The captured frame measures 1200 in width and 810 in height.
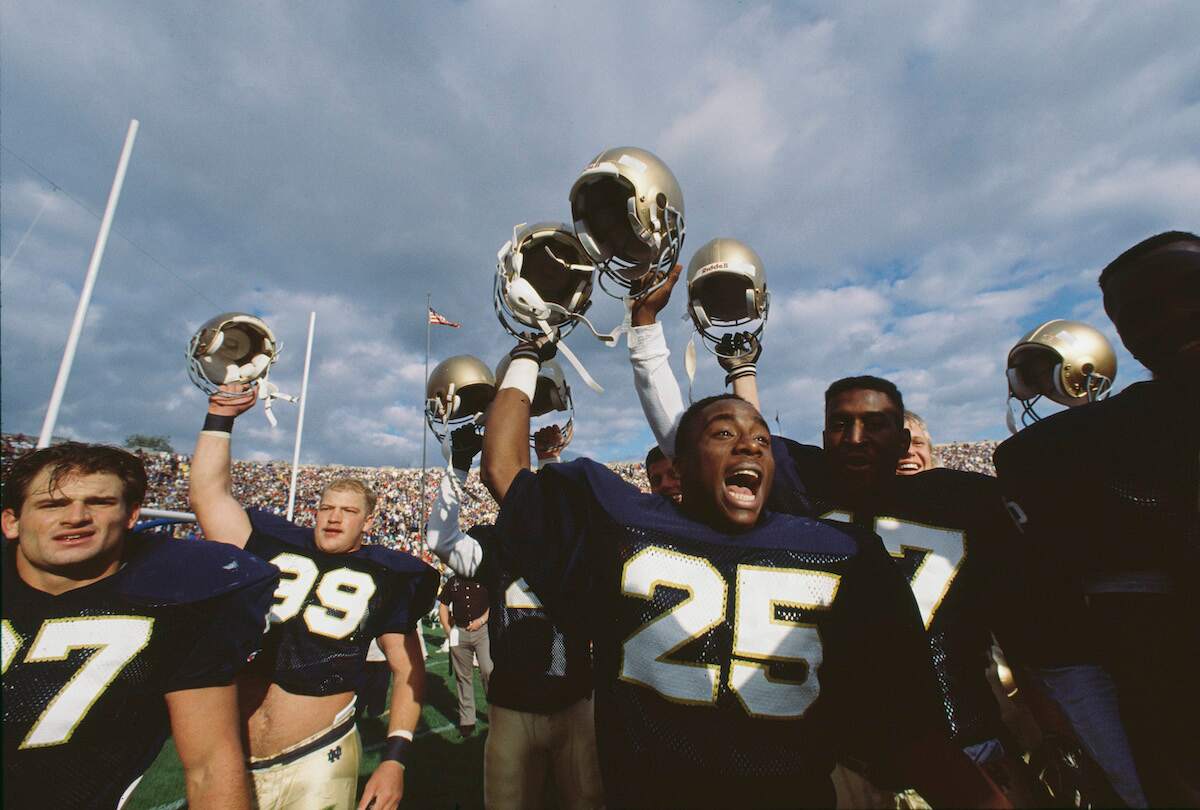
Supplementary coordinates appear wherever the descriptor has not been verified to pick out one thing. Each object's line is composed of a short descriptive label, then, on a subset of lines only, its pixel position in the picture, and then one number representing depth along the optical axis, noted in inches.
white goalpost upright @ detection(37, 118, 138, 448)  341.1
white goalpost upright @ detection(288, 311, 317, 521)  574.2
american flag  477.9
